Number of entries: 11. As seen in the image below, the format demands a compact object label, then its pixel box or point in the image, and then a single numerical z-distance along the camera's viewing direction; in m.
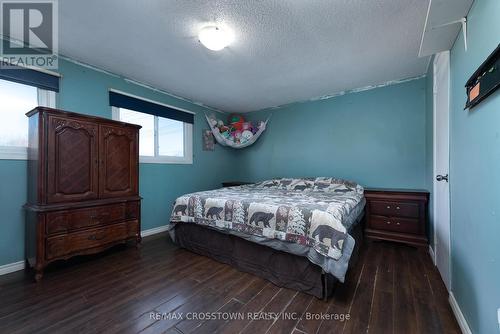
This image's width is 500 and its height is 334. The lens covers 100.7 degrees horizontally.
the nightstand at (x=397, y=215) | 2.68
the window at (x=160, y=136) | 3.15
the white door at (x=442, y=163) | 1.73
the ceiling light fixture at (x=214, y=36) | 1.91
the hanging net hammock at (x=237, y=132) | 4.30
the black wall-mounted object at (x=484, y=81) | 0.90
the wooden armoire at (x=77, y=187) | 1.96
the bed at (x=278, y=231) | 1.65
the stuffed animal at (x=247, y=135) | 4.31
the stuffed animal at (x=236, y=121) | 4.43
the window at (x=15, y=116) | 2.09
